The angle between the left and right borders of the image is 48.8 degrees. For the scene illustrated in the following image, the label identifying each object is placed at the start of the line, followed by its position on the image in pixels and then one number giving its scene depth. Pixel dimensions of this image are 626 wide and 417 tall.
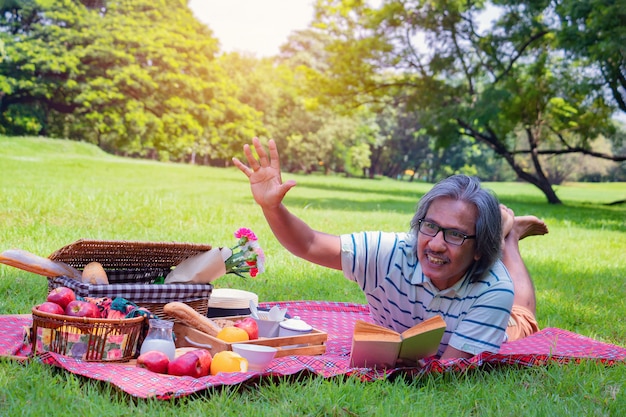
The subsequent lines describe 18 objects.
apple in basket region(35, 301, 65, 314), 2.61
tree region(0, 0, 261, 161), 15.18
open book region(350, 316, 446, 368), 2.57
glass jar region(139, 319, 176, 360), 2.65
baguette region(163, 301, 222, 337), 2.86
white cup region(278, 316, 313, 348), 3.00
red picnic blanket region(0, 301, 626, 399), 2.36
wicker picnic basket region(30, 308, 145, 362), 2.57
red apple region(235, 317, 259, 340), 2.88
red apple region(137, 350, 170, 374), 2.57
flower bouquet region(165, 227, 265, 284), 3.29
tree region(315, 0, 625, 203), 18.11
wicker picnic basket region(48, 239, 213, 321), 3.08
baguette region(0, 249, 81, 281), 3.07
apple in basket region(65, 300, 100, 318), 2.62
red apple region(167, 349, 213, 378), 2.54
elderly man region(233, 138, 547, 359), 2.68
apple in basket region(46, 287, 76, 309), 2.73
